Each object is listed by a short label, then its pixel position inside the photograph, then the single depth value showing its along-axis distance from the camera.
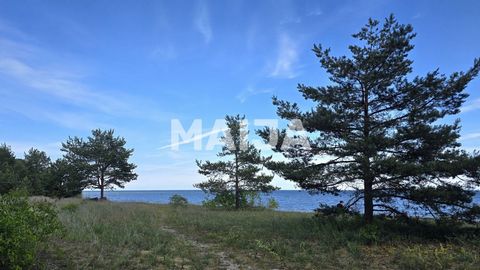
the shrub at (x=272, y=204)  26.51
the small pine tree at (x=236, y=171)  24.58
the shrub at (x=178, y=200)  27.98
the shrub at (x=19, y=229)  4.67
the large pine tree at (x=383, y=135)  9.85
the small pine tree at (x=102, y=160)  37.31
